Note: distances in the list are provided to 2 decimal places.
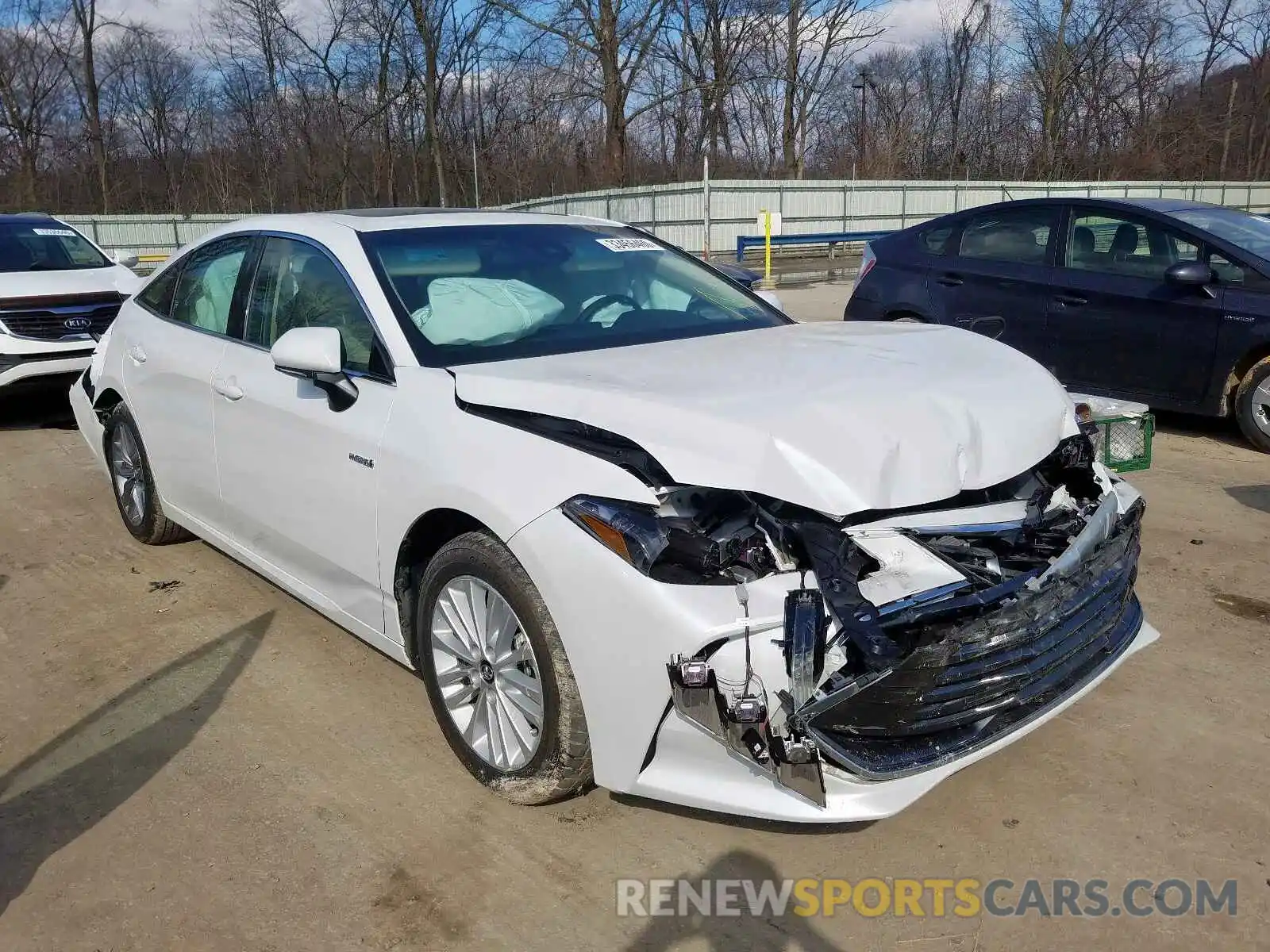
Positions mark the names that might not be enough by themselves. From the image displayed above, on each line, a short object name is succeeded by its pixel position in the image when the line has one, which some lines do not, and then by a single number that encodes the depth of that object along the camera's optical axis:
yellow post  18.55
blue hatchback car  6.24
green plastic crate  5.50
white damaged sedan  2.32
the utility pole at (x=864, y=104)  41.09
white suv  8.14
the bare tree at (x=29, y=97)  39.44
